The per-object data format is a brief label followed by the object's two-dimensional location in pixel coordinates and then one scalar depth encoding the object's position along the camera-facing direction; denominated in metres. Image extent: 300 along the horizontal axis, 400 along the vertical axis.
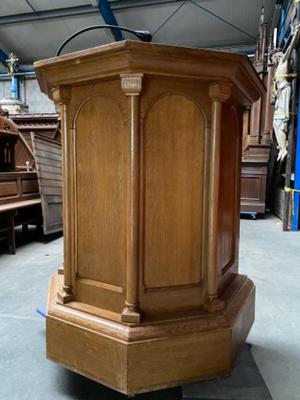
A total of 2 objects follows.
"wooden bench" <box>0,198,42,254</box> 3.14
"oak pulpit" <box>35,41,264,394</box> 0.96
